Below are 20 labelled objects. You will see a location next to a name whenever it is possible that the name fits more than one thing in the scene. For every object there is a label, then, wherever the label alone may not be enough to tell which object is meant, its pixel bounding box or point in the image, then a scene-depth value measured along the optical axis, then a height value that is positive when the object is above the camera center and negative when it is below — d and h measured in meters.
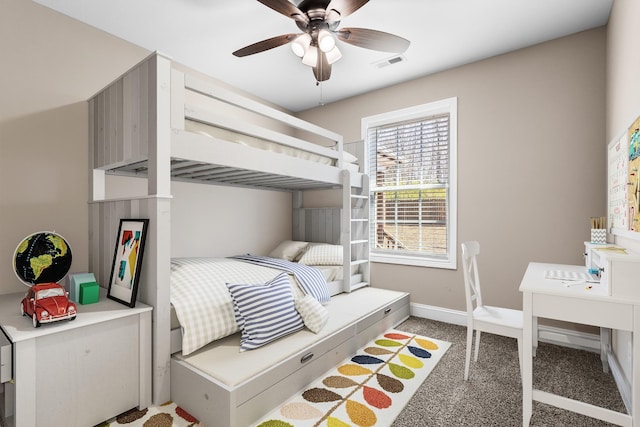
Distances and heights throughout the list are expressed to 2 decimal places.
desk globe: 2.03 -0.32
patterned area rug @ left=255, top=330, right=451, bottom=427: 1.64 -1.08
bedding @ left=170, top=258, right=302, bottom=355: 1.81 -0.54
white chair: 1.94 -0.69
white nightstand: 1.34 -0.73
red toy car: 1.43 -0.44
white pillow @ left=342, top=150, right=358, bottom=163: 3.35 +0.59
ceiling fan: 1.83 +1.16
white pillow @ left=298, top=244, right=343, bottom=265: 3.36 -0.48
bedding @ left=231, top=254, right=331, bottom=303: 2.60 -0.56
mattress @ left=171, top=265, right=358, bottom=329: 3.22 -0.62
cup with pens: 2.06 -0.13
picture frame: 1.75 -0.30
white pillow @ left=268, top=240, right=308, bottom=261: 3.60 -0.46
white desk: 1.33 -0.46
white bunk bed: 1.70 +0.31
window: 3.23 +0.31
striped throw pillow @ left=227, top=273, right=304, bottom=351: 1.91 -0.65
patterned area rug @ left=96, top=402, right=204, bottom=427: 1.58 -1.06
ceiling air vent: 2.90 +1.42
